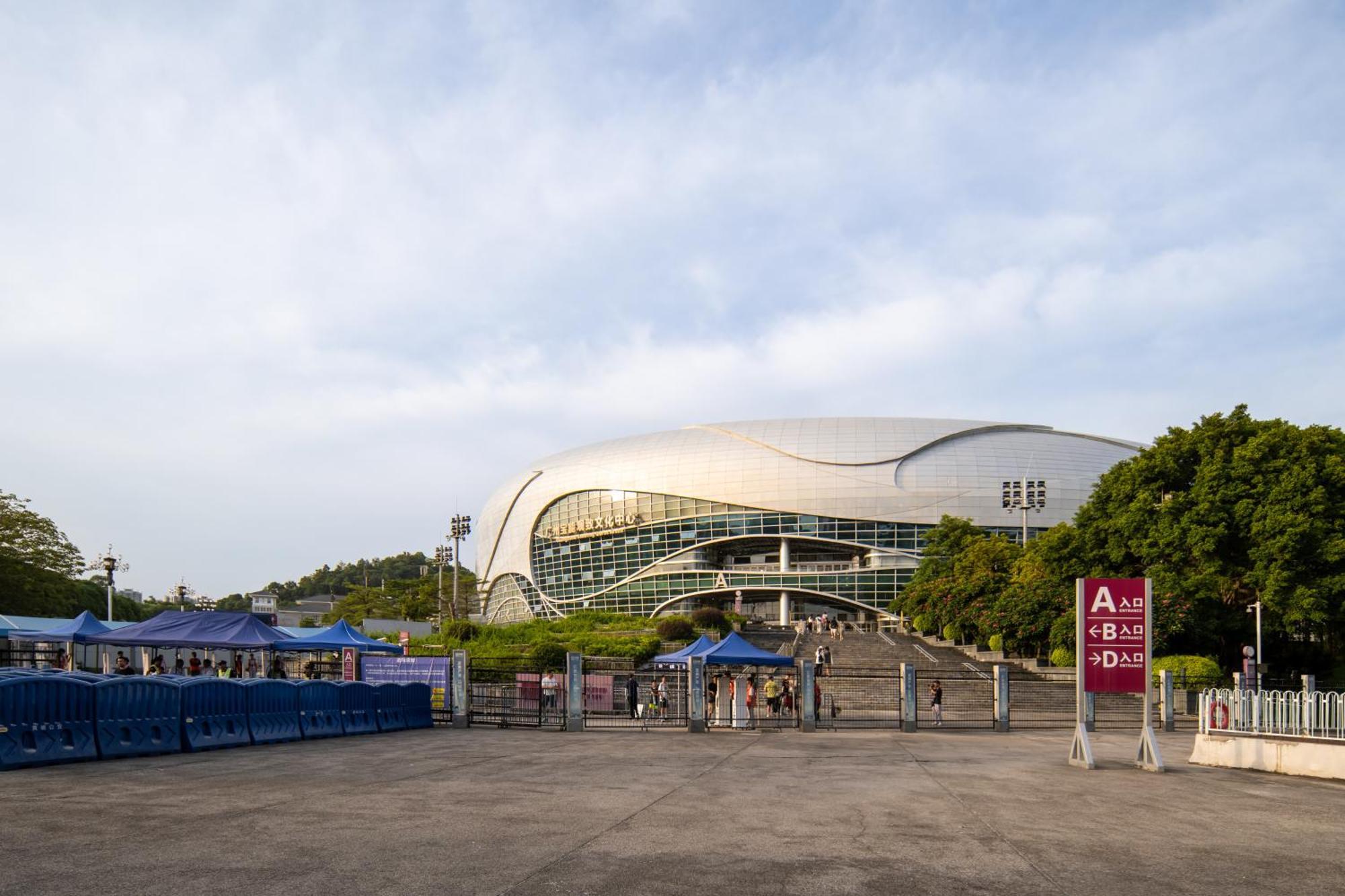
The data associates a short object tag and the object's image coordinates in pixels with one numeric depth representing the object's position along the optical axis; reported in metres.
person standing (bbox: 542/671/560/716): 29.56
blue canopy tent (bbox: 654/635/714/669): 34.12
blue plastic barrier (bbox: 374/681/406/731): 25.94
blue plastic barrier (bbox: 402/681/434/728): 27.61
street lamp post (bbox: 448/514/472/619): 81.38
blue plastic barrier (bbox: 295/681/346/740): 22.44
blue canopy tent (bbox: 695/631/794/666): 31.02
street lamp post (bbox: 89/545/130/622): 61.12
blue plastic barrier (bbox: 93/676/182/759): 16.80
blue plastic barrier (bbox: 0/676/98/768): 14.87
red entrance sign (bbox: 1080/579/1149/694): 18.62
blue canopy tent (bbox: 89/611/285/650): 27.67
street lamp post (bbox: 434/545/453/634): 86.75
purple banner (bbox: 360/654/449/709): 29.80
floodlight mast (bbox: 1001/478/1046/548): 74.38
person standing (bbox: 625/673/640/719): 32.06
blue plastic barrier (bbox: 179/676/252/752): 18.66
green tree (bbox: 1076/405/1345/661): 38.31
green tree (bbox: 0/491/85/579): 55.34
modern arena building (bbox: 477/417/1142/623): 93.88
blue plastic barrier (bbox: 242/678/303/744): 20.47
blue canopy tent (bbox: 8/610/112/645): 32.12
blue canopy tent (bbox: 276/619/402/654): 33.81
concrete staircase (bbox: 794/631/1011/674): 53.47
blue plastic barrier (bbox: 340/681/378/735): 24.27
